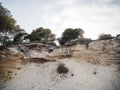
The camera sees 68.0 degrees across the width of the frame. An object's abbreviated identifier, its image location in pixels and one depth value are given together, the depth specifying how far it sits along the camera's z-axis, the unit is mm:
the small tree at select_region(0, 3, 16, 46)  10565
